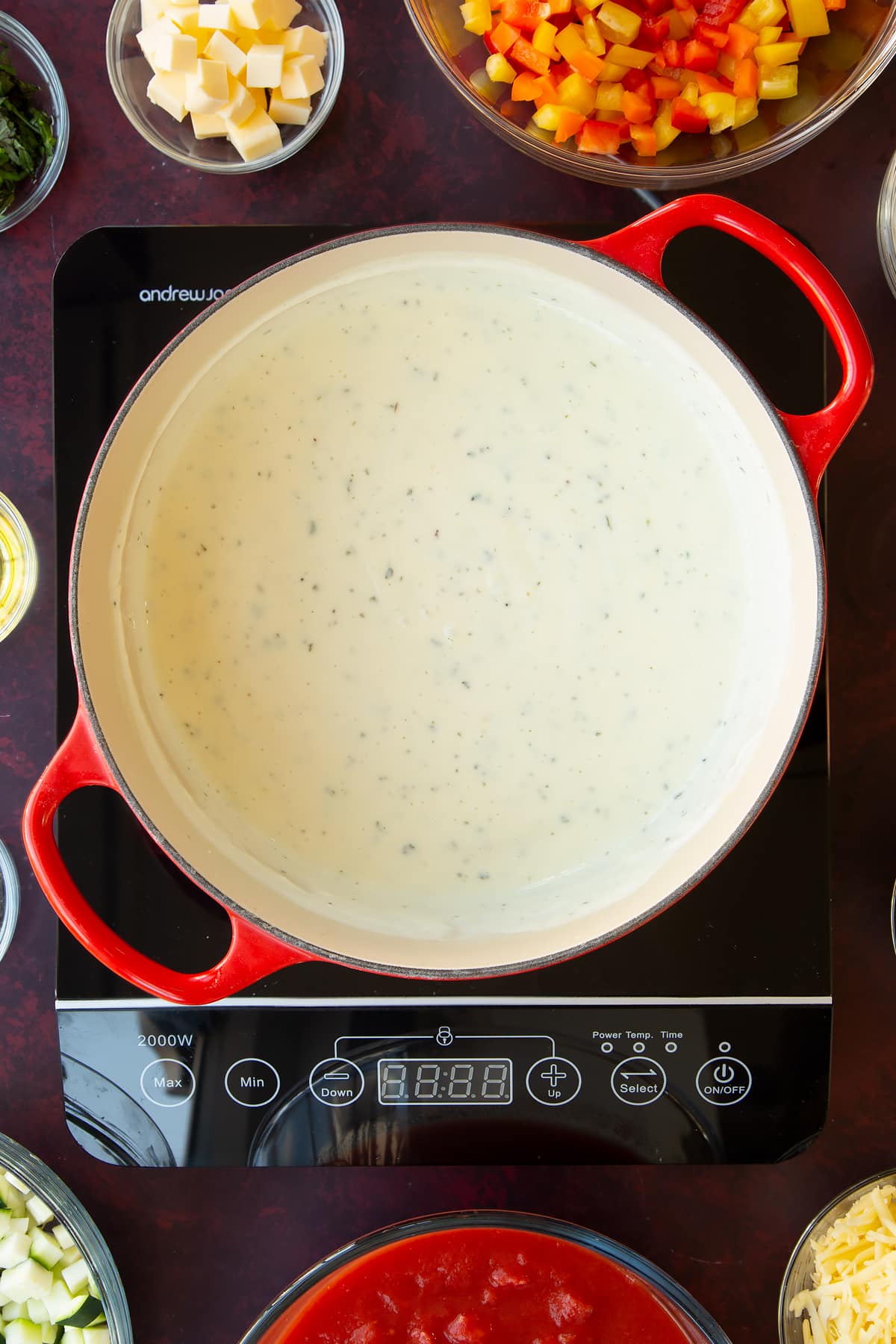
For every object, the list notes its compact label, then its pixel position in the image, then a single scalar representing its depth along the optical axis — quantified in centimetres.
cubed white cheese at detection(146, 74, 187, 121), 85
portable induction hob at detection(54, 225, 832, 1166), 87
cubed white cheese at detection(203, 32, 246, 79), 82
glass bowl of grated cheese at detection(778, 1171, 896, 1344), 83
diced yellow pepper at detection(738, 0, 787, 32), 80
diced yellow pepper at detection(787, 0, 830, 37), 82
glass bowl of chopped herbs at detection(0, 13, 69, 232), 88
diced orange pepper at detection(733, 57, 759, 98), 81
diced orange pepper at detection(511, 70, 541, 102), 82
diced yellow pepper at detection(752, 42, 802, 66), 81
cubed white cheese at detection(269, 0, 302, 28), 84
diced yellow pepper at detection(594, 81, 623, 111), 82
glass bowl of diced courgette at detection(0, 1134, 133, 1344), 89
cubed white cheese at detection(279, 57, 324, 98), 84
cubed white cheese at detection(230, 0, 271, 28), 82
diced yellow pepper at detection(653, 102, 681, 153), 83
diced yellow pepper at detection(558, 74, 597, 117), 80
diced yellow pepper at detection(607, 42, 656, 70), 80
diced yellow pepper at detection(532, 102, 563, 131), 81
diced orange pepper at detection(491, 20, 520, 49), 82
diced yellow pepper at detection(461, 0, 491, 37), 84
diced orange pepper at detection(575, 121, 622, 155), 83
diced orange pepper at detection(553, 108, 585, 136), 81
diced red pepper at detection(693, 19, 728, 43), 80
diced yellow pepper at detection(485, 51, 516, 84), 83
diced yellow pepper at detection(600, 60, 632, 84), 81
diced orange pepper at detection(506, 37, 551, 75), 82
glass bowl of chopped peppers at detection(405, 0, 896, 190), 80
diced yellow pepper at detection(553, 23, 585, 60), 80
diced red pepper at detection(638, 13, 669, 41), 81
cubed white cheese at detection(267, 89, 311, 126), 85
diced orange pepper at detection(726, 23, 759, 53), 80
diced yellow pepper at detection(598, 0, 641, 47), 79
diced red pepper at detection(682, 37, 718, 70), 80
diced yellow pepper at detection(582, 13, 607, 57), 80
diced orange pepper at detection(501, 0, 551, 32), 80
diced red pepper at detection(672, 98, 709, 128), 81
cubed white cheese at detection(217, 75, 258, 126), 84
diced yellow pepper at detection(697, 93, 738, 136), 81
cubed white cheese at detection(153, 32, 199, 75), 82
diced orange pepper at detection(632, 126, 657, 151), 82
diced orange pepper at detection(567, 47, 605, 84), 80
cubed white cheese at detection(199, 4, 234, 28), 82
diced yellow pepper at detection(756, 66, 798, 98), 82
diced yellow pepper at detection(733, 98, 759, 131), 82
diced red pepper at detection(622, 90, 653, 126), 81
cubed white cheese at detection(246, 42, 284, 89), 83
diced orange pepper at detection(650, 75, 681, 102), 82
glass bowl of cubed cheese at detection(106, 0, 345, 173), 83
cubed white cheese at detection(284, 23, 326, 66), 84
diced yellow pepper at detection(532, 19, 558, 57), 79
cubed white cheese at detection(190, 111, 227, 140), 86
